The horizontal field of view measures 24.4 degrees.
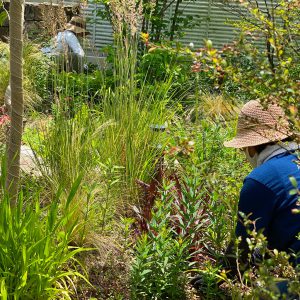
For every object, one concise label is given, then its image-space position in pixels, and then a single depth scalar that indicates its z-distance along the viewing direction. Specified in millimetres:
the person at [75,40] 10031
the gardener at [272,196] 3270
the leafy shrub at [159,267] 3678
